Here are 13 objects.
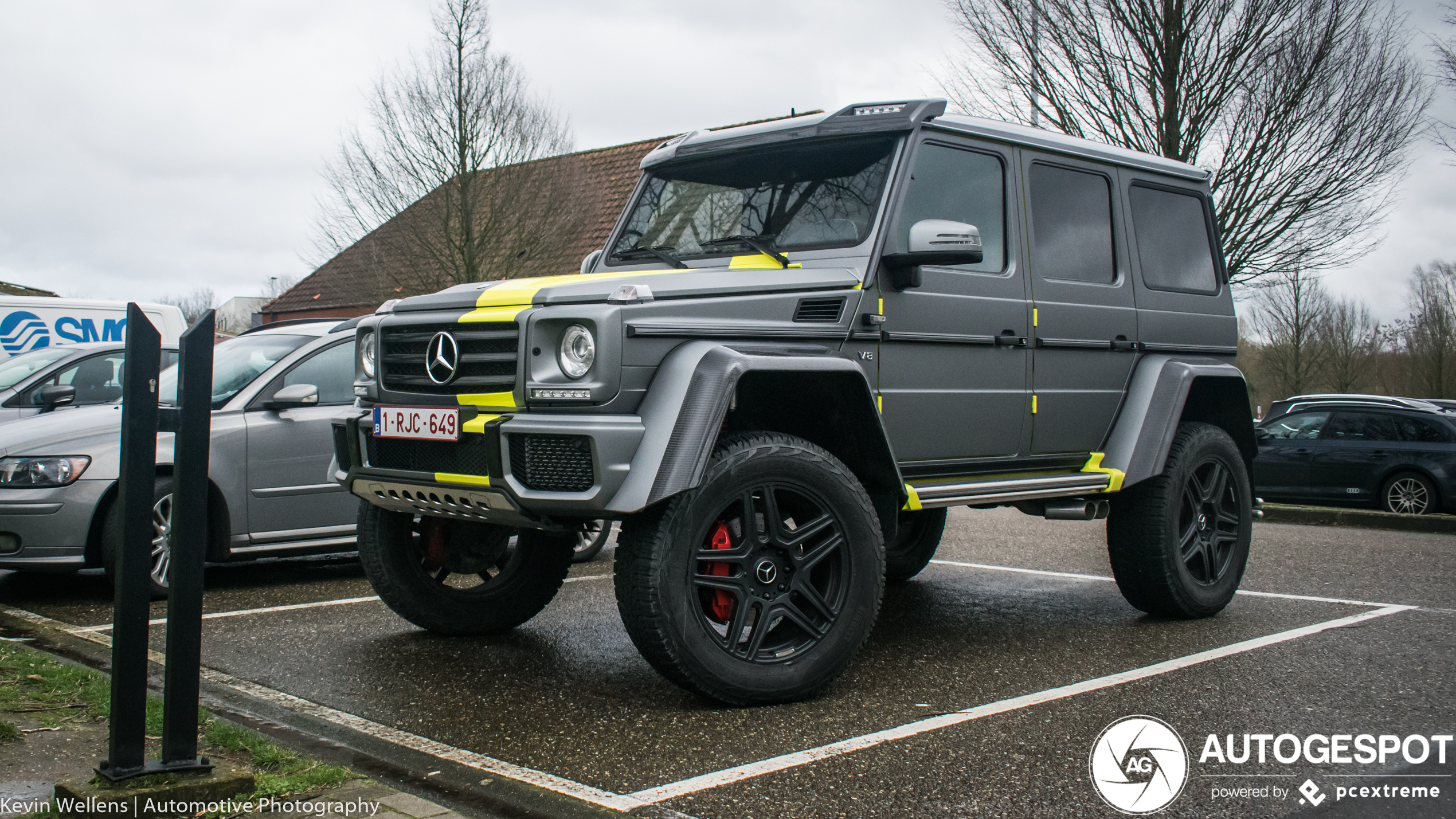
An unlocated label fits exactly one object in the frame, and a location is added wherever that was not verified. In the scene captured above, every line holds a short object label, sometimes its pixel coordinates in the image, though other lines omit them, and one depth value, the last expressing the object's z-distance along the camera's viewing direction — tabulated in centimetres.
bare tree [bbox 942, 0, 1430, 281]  1504
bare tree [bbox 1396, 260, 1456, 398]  3766
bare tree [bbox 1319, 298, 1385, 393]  4069
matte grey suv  422
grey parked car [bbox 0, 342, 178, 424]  906
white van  1229
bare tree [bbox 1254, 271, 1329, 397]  4131
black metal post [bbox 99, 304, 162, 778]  314
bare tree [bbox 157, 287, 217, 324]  5357
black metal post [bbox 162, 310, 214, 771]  322
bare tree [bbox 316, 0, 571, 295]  1969
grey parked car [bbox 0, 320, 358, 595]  673
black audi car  1434
